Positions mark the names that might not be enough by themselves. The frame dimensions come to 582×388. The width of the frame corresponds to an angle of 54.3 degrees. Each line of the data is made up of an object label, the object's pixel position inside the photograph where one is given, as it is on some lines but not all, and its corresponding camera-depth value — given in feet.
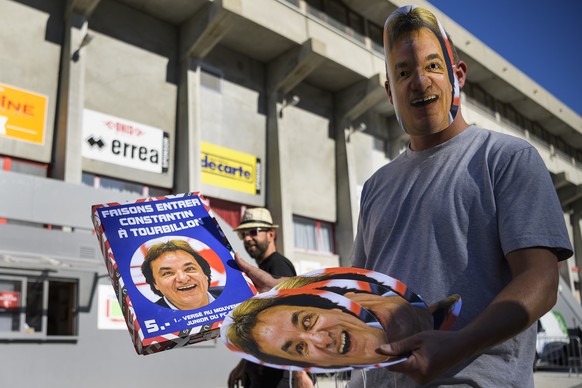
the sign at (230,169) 57.62
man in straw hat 15.24
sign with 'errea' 48.75
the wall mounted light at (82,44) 47.60
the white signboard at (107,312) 39.06
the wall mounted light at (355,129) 73.15
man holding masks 4.21
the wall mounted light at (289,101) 65.87
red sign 35.17
